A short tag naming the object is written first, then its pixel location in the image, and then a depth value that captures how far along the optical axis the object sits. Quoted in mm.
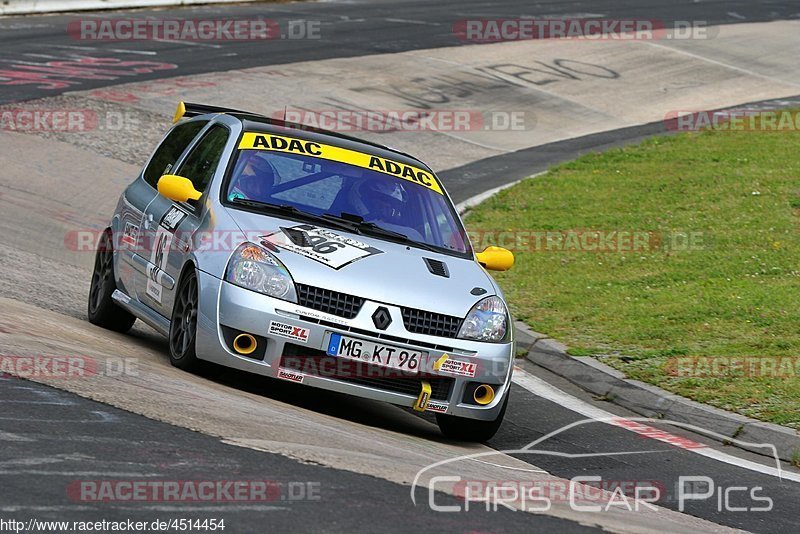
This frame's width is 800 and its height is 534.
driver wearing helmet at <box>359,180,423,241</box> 16812
